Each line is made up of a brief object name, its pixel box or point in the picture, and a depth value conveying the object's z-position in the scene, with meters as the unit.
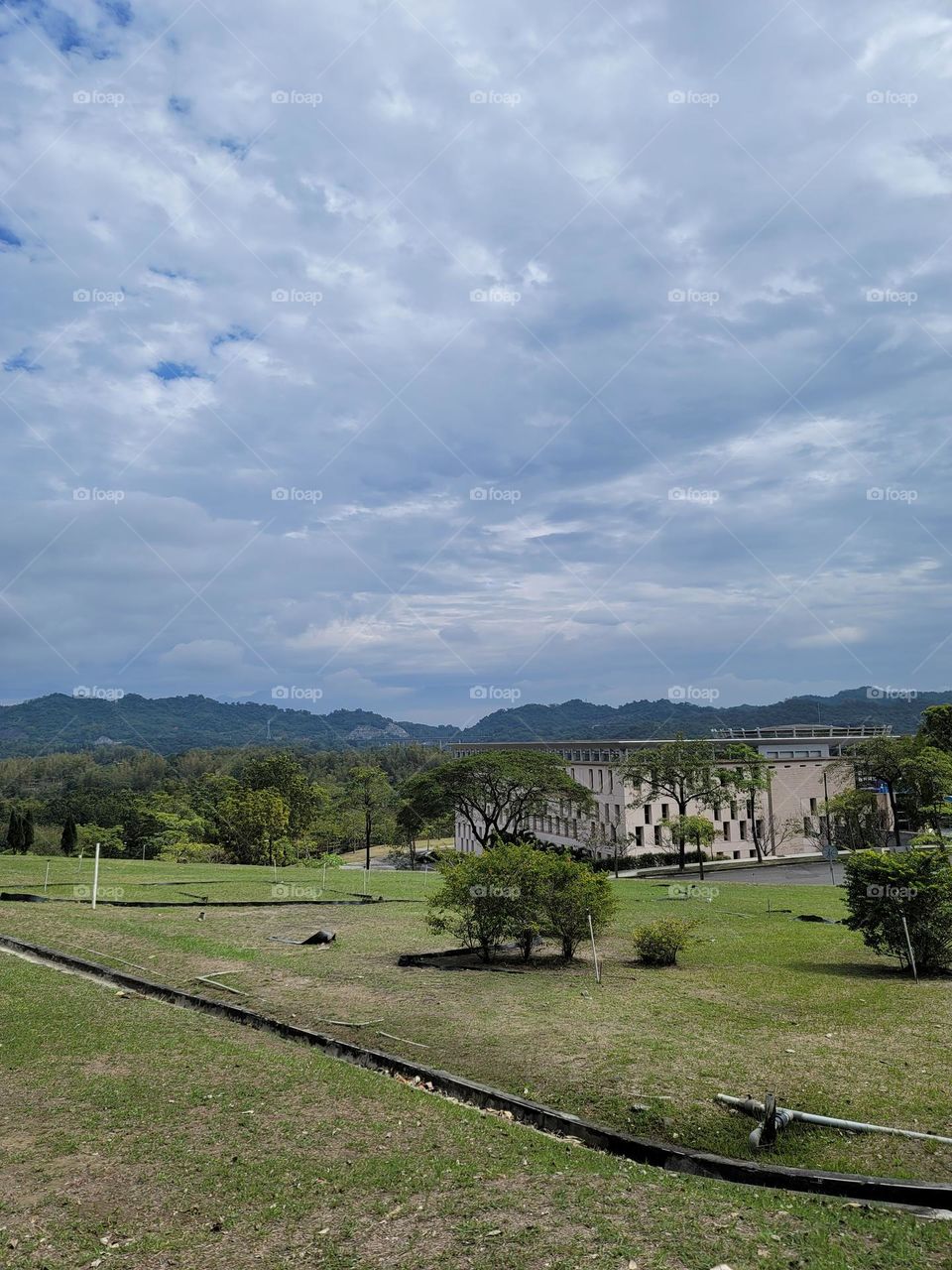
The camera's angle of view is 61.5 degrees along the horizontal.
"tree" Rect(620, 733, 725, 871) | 54.72
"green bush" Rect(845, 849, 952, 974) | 15.99
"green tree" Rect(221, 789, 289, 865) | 57.94
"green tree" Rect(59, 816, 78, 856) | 59.78
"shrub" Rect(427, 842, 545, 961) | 18.12
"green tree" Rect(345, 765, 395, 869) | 73.06
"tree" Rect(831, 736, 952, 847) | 52.94
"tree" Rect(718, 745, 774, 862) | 58.22
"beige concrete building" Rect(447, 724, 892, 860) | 65.44
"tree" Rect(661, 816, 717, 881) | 49.00
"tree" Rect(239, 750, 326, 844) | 68.94
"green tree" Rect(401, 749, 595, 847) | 53.38
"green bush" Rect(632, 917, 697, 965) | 18.16
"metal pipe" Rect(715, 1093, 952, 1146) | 8.36
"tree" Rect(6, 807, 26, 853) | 55.22
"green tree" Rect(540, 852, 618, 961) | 18.34
